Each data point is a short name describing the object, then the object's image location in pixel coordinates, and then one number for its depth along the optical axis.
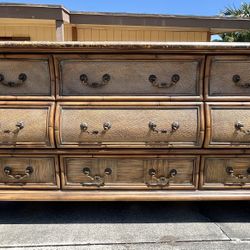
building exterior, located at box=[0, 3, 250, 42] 5.41
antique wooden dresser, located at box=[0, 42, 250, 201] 1.76
